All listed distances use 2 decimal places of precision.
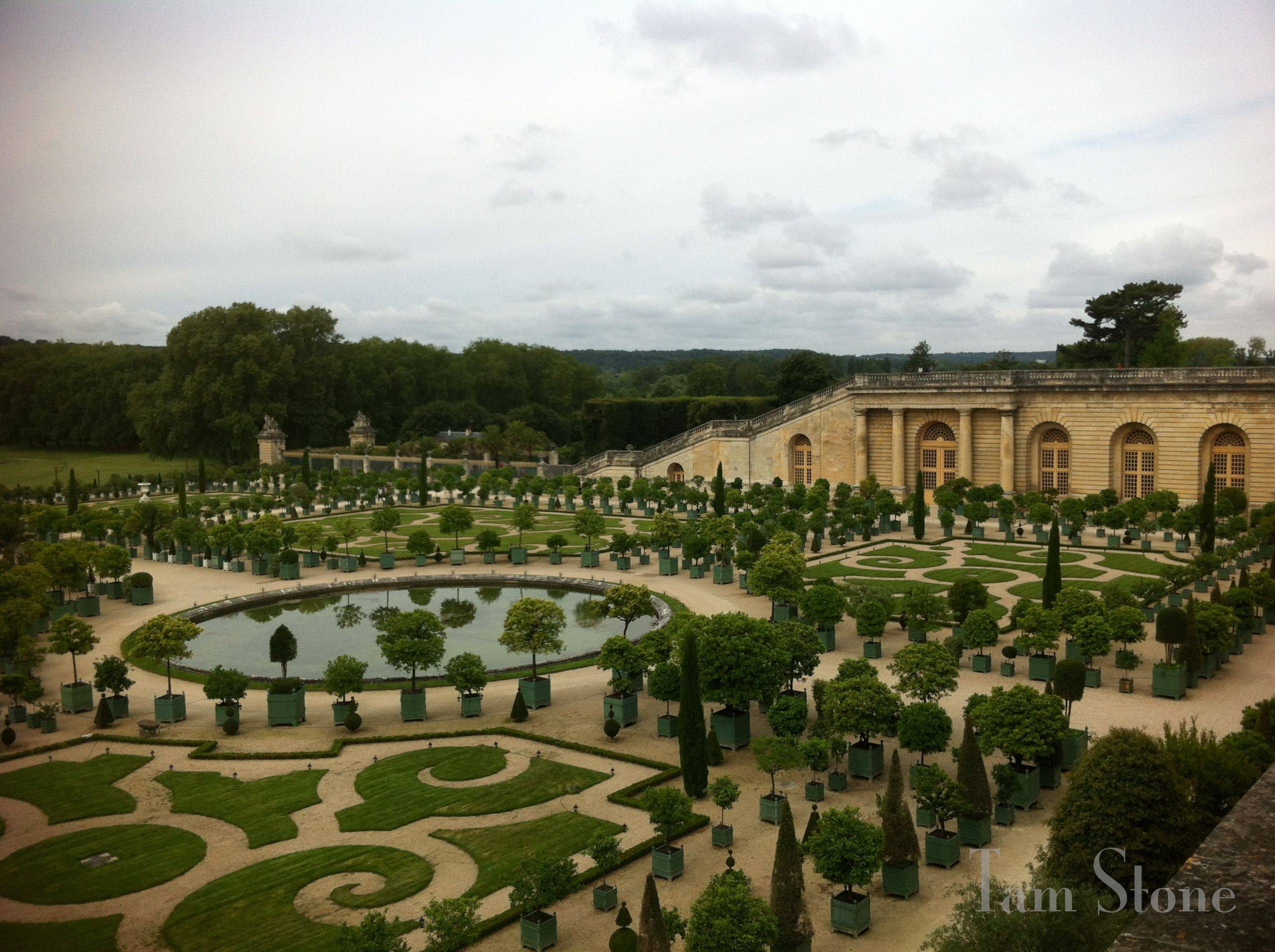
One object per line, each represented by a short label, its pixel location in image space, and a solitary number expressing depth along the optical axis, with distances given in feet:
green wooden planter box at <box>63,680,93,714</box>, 94.48
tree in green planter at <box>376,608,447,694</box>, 91.86
